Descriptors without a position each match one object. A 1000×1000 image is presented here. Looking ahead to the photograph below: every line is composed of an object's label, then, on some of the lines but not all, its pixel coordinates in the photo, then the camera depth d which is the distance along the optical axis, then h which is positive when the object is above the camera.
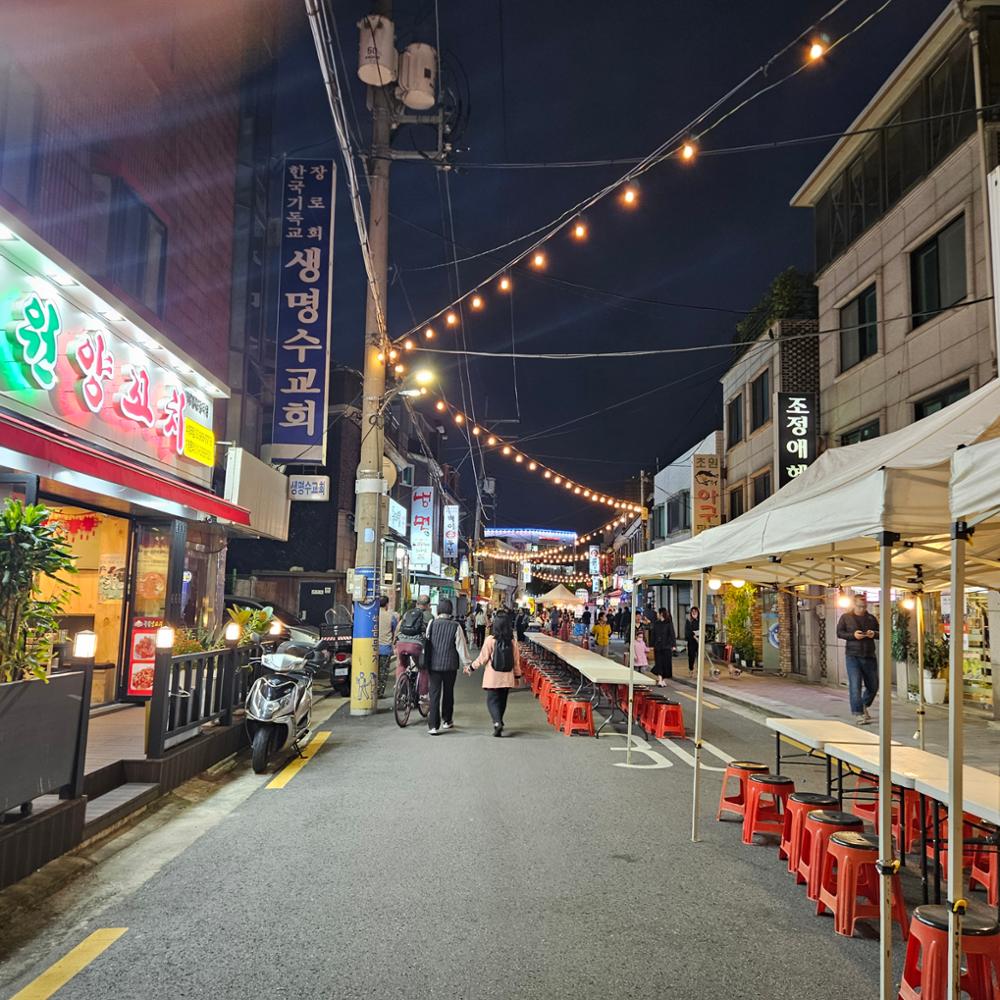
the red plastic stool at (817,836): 5.12 -1.46
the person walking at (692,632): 22.08 -0.75
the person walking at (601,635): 29.53 -1.23
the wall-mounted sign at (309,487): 19.55 +2.51
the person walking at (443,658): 11.42 -0.88
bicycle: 12.28 -1.55
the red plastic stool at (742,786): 6.90 -1.57
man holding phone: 12.43 -0.69
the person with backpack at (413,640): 12.37 -0.71
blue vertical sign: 17.44 +6.13
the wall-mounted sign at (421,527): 43.03 +3.72
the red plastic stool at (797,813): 5.66 -1.46
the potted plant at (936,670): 14.99 -1.05
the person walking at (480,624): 28.38 -0.98
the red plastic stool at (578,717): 11.66 -1.69
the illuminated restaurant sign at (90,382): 8.26 +2.50
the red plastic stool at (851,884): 4.71 -1.65
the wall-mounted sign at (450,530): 58.22 +4.87
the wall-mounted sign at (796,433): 19.77 +4.34
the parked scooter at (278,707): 8.86 -1.31
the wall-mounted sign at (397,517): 36.35 +3.59
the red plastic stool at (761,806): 6.48 -1.61
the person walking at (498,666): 11.48 -0.99
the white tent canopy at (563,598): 32.94 +0.08
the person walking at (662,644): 19.59 -0.98
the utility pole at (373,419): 13.78 +3.02
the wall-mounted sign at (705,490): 27.66 +3.99
